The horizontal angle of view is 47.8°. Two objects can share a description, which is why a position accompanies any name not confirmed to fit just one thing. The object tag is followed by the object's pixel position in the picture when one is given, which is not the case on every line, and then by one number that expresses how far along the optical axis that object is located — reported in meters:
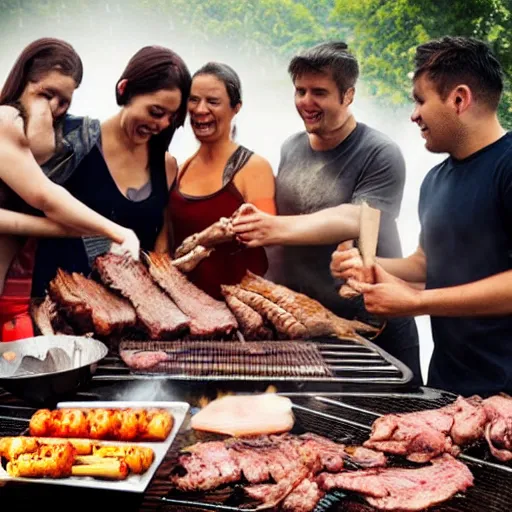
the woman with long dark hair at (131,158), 3.42
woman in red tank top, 3.49
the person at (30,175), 3.29
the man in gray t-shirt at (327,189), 3.44
